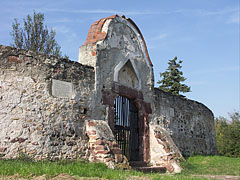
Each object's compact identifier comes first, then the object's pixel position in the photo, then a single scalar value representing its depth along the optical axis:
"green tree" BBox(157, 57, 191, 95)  25.64
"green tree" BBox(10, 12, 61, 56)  19.34
